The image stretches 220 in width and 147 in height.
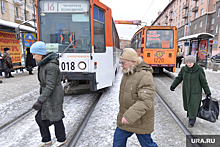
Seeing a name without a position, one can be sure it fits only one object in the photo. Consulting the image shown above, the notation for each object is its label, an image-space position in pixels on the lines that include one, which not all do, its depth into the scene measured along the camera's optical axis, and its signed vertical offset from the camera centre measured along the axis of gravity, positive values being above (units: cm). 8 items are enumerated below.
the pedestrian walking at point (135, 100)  176 -51
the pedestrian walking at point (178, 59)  1533 -31
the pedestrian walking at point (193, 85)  325 -60
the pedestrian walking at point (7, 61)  900 -30
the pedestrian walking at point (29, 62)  1067 -42
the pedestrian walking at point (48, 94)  241 -59
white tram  495 +70
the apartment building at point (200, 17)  3099 +939
